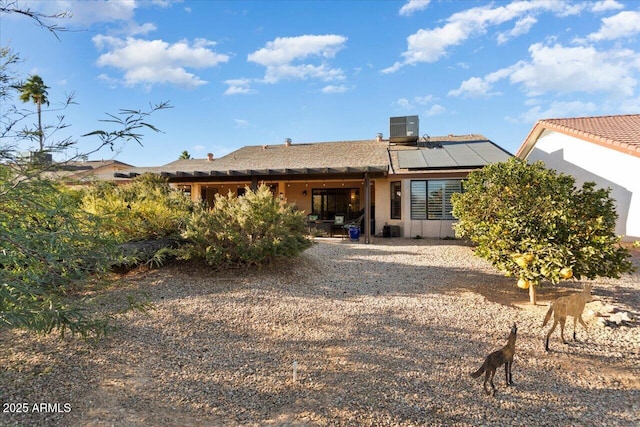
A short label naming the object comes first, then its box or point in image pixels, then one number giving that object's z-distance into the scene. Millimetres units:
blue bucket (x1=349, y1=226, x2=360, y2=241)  12867
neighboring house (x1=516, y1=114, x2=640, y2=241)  9932
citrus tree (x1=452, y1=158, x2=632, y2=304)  4946
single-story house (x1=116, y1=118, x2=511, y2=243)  12828
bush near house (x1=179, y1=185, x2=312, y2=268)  6527
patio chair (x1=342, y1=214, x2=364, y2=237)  13436
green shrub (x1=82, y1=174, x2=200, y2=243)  6703
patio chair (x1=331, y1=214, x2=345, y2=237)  14798
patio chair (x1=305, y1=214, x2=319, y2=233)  15102
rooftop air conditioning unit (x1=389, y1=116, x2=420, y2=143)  17328
